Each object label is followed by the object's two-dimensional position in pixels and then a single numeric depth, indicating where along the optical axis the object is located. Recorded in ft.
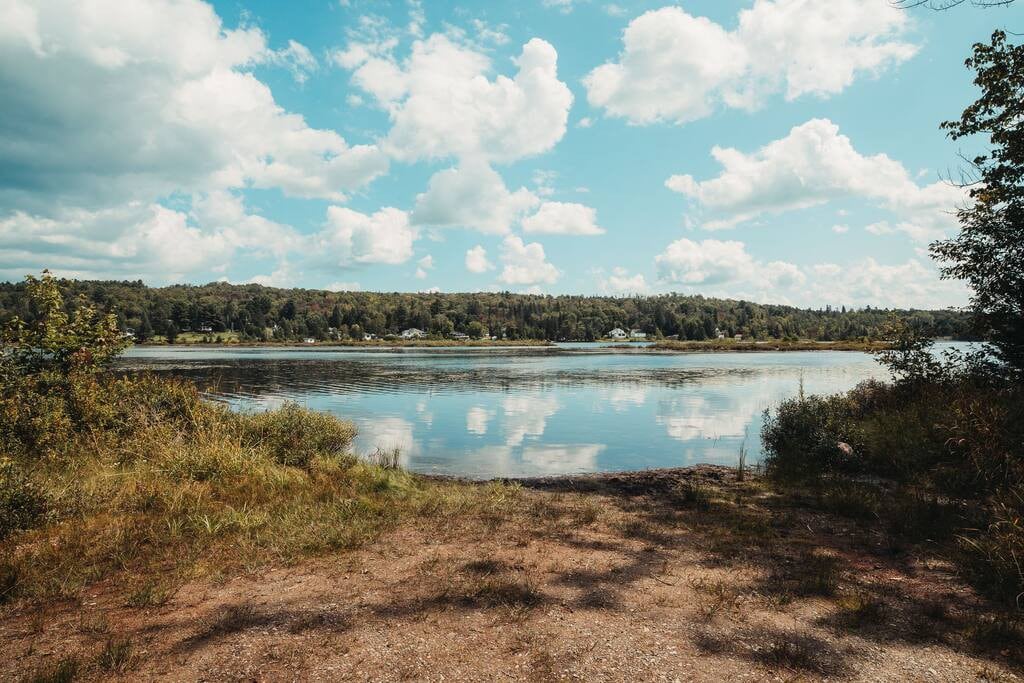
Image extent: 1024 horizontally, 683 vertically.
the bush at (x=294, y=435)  53.06
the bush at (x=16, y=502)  28.09
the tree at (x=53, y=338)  52.60
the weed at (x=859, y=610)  20.84
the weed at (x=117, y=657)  16.88
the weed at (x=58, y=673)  15.99
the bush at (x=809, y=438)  55.01
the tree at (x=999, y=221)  51.96
